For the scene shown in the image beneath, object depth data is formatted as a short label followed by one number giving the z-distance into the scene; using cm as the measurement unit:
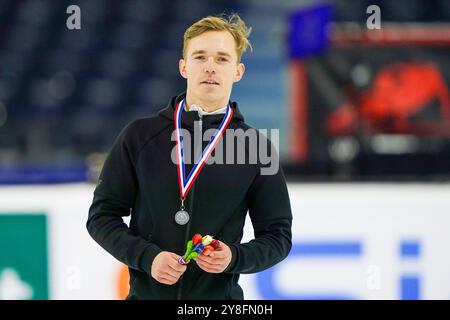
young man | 524
